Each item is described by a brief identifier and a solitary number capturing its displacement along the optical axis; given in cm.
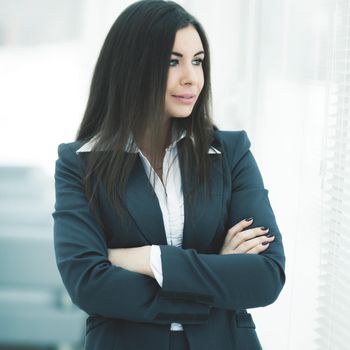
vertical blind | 258
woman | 227
